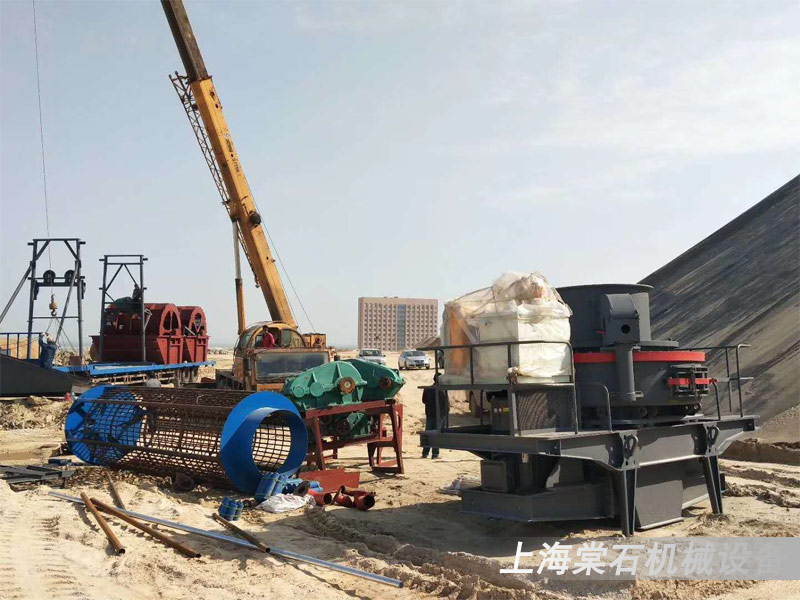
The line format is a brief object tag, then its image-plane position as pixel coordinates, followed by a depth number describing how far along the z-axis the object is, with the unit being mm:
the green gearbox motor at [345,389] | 10172
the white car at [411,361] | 34812
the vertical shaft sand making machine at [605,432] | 6762
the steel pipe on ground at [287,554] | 5922
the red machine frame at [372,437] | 10109
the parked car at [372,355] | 32828
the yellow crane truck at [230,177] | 18766
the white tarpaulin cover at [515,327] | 6785
